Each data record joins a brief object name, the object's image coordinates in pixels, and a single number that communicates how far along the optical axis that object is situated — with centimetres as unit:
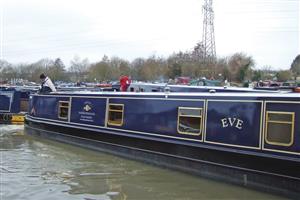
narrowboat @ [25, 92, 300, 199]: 816
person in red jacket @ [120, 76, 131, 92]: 1678
